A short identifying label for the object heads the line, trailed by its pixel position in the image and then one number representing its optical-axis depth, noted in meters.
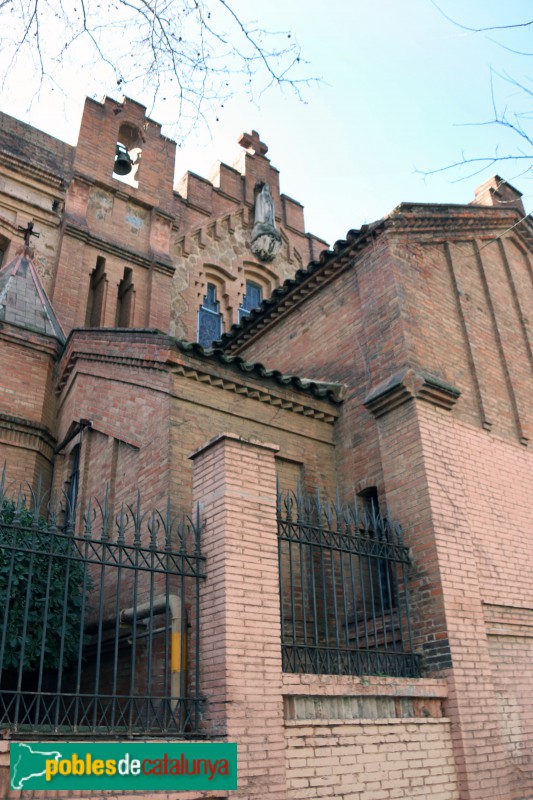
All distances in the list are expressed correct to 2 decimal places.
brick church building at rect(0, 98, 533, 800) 5.78
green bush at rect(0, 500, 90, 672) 6.82
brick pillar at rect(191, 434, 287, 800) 5.21
